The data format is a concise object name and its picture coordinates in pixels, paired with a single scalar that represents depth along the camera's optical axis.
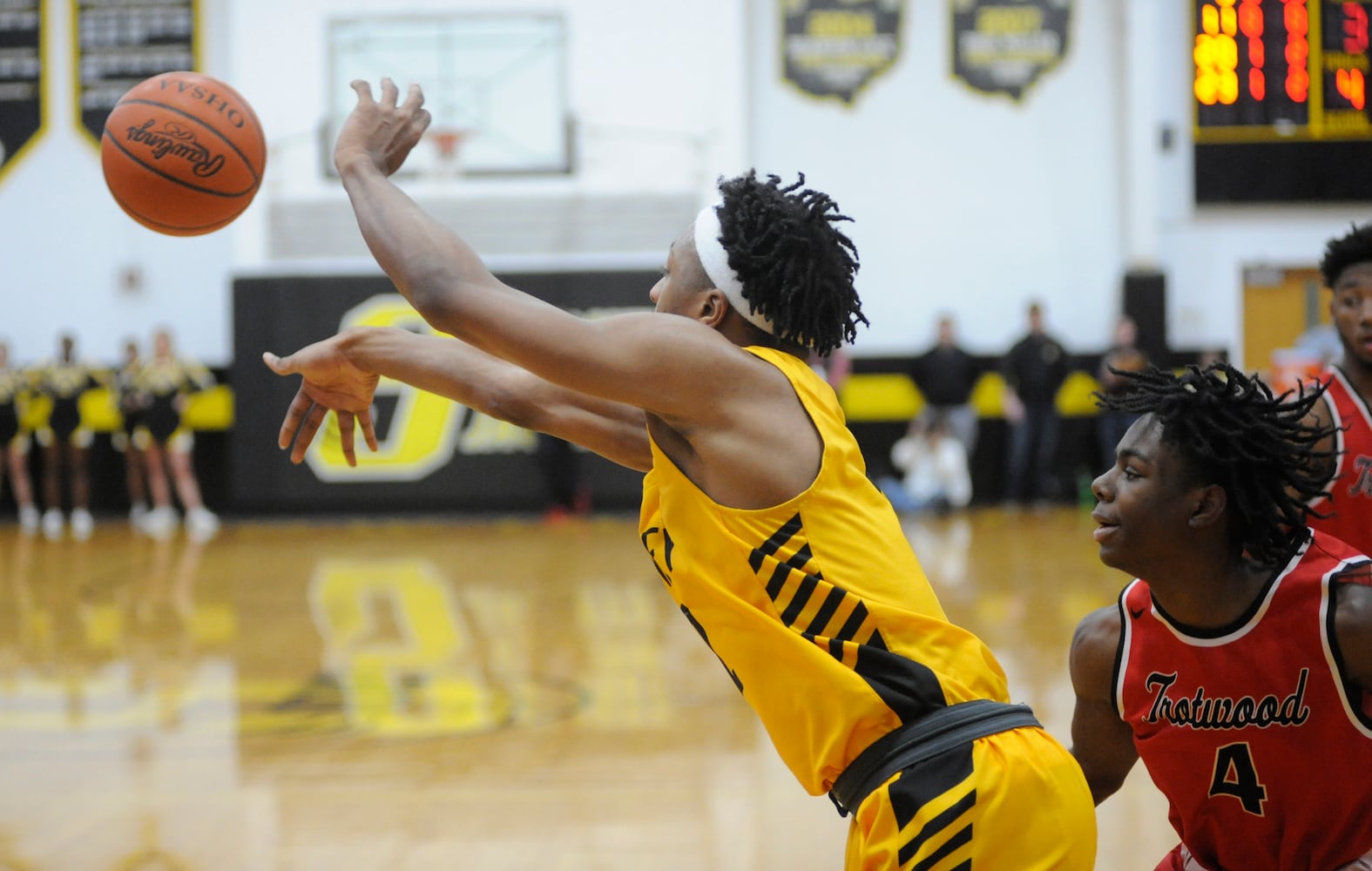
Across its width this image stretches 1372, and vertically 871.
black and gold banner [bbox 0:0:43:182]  14.66
